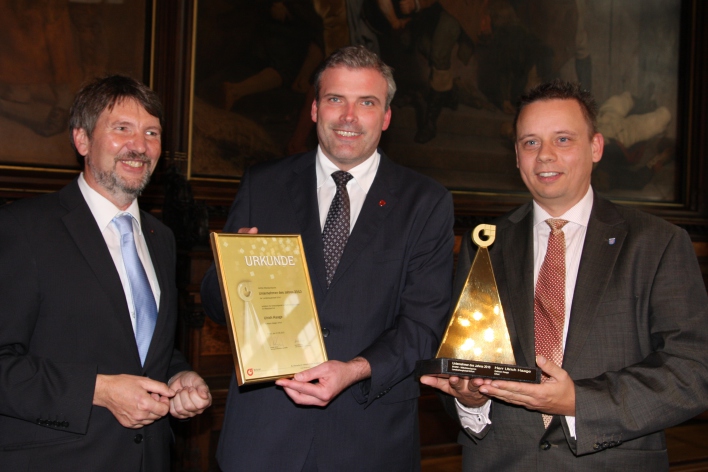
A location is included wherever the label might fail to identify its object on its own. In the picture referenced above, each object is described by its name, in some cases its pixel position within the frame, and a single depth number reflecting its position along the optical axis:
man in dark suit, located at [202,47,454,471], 2.06
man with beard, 1.91
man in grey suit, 1.95
